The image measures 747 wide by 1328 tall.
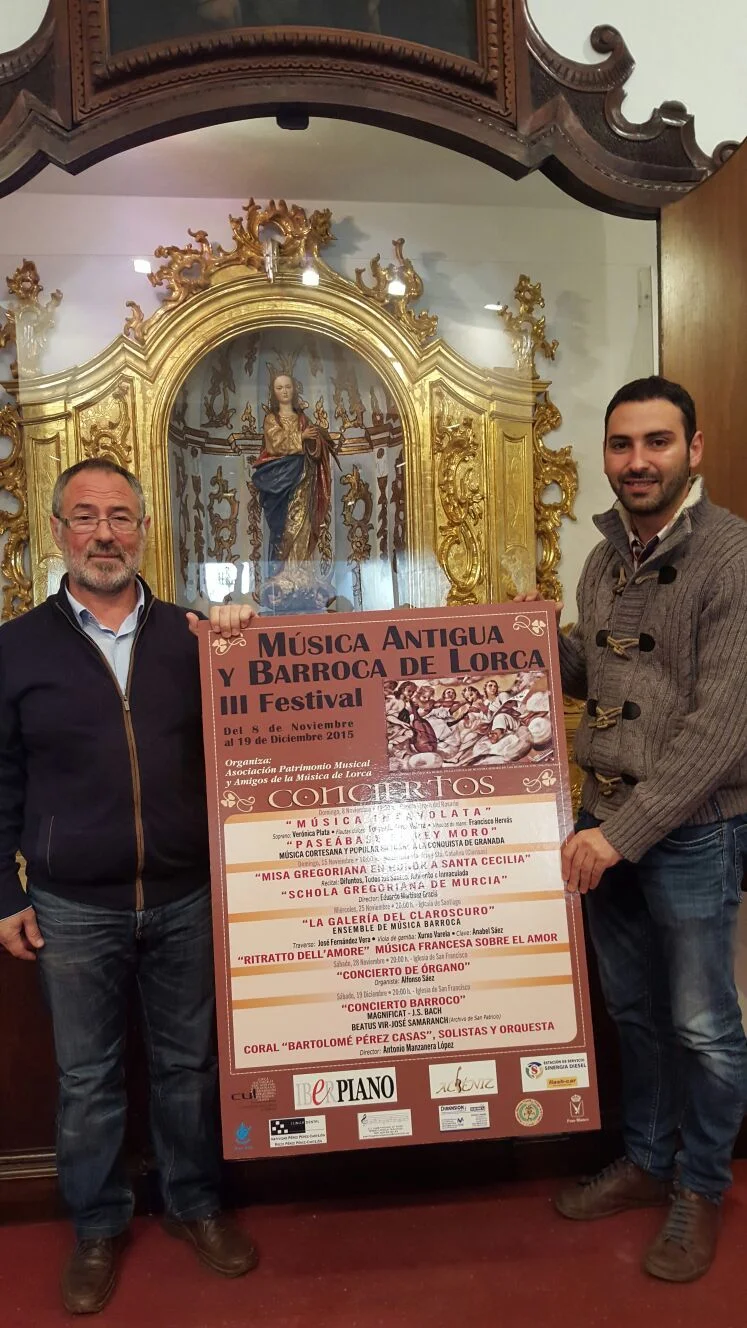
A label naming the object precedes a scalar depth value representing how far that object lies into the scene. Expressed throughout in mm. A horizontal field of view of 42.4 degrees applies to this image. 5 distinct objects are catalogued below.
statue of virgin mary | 3090
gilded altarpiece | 2939
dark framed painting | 2027
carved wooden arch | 2016
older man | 1715
